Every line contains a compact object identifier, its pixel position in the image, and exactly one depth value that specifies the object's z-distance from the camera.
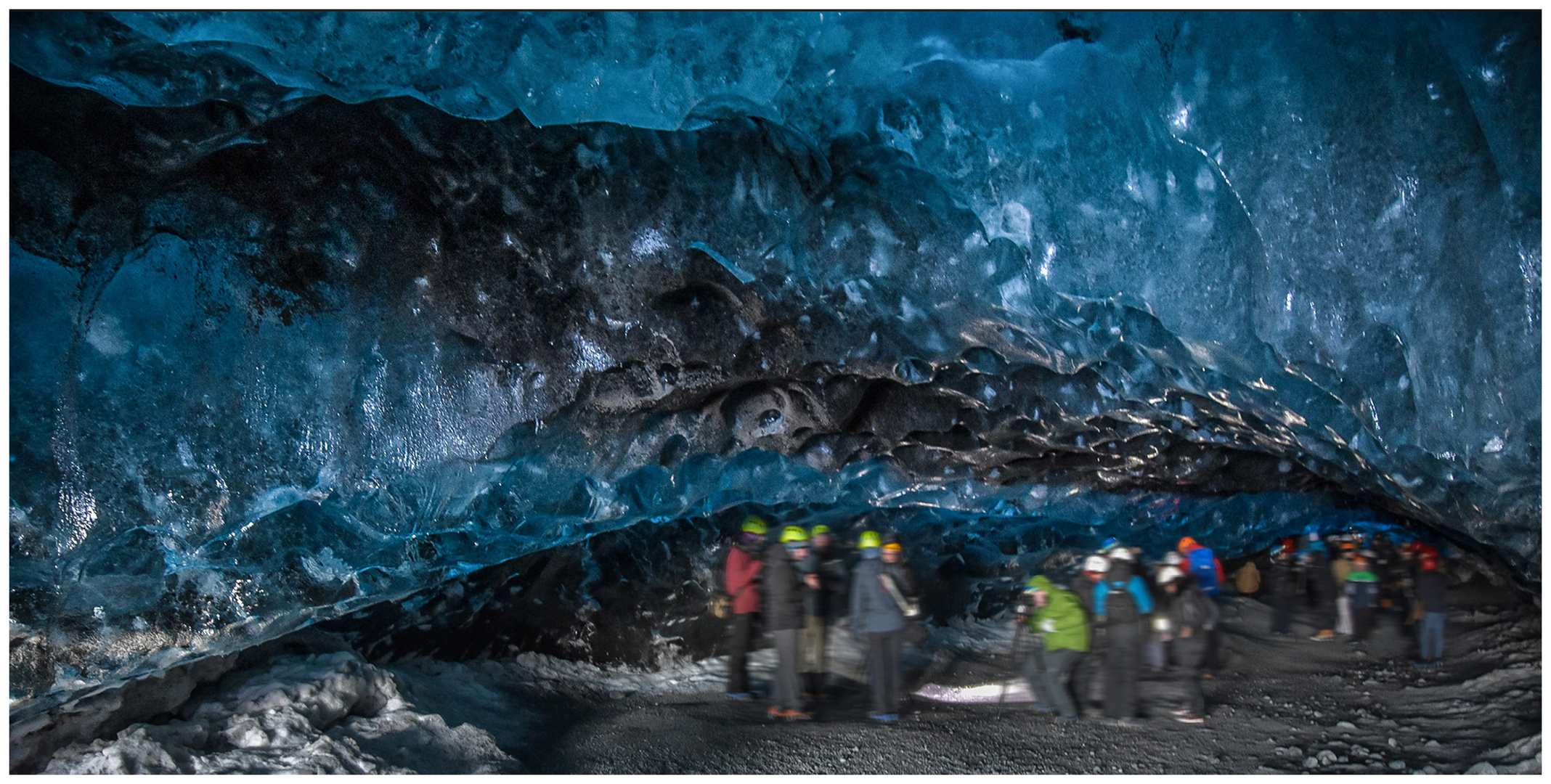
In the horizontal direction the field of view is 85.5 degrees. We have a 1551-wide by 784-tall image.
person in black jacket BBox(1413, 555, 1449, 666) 7.20
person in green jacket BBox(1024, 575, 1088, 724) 5.71
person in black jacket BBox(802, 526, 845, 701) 6.79
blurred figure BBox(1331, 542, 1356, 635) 8.60
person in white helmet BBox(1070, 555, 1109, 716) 5.80
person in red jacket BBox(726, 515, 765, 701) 6.56
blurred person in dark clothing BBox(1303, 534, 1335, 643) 9.31
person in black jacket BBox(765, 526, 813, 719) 5.77
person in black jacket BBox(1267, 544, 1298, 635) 9.80
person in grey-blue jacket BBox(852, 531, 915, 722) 5.70
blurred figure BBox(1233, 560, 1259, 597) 12.70
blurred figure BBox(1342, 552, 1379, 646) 8.07
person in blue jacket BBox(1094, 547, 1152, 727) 5.62
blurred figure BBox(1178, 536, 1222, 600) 7.76
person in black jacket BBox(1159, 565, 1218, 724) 6.22
